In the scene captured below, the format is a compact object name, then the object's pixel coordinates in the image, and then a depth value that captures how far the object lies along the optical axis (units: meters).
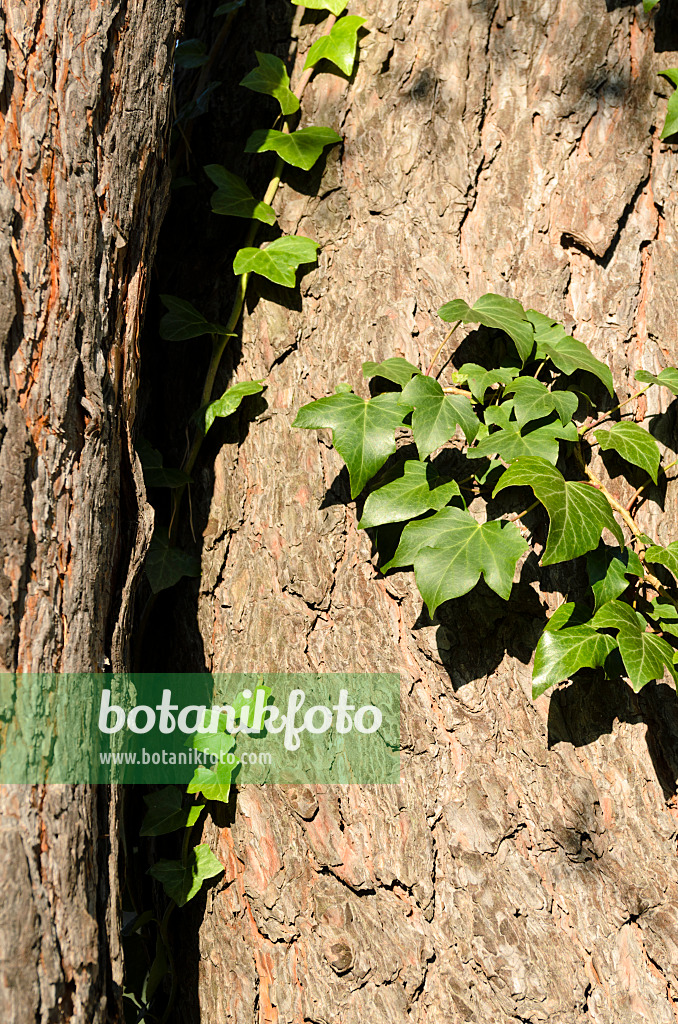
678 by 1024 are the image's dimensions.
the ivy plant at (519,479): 1.22
